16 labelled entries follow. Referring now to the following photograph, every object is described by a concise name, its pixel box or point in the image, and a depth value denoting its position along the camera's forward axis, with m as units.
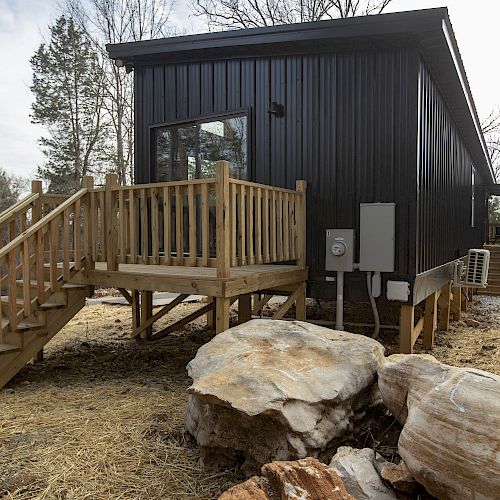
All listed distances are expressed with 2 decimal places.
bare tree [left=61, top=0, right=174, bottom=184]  18.19
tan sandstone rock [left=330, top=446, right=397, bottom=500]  2.32
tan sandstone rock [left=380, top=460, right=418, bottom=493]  2.34
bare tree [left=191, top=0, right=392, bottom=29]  16.08
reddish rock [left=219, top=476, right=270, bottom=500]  1.92
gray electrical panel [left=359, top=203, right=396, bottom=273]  5.32
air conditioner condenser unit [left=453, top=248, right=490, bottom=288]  7.98
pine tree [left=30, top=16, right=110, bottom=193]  18.14
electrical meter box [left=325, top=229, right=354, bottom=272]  5.46
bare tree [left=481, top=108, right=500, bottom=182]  21.16
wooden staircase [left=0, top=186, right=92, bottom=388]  4.42
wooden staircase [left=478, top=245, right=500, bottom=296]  13.65
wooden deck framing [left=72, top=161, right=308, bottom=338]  4.38
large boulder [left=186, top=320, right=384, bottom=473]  2.67
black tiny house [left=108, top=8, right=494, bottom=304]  5.38
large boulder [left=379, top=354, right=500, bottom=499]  2.08
